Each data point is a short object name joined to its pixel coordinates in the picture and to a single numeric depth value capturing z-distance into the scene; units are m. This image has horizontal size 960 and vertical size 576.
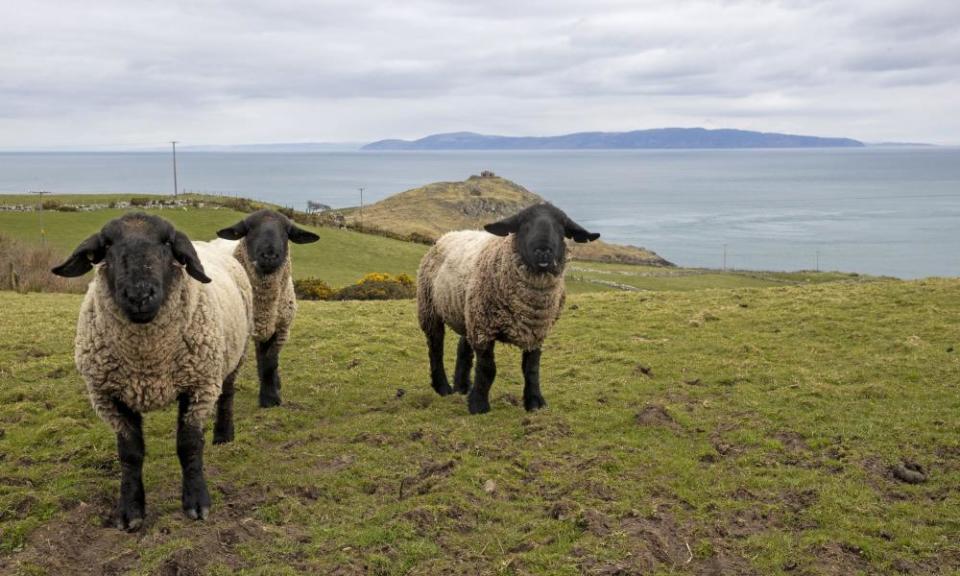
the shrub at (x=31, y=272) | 26.56
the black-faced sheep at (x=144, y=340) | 6.50
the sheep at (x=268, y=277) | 10.23
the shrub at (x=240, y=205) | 55.03
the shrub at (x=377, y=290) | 26.11
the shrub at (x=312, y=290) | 27.30
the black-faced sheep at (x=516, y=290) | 9.77
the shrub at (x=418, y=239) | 57.33
